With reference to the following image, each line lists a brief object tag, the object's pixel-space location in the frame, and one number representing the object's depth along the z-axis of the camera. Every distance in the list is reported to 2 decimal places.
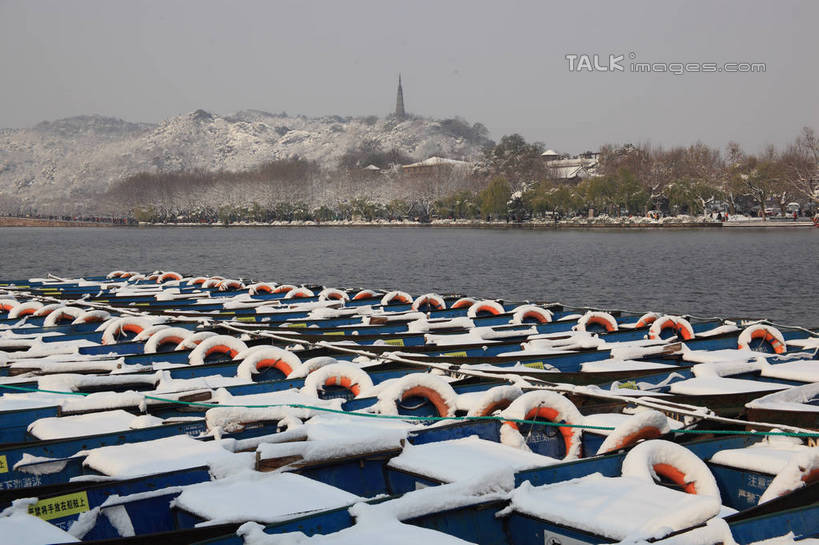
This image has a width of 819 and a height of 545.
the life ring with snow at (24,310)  18.77
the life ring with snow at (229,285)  26.39
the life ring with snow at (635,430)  6.65
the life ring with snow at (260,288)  24.66
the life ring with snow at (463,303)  20.52
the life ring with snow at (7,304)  20.35
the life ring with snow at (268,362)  10.80
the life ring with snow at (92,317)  16.50
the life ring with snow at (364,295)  22.58
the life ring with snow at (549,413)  7.42
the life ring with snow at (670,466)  5.95
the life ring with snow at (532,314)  17.86
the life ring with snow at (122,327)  14.76
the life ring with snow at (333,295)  22.89
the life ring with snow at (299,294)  22.95
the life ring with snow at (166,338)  13.55
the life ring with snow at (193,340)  13.08
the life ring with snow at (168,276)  30.01
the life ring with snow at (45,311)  18.05
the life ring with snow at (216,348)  12.20
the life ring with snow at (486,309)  18.94
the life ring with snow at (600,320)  16.62
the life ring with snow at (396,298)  21.36
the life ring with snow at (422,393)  8.48
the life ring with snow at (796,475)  5.84
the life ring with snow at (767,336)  14.43
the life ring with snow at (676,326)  15.75
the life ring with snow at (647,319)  16.97
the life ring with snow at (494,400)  7.70
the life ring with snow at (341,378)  9.52
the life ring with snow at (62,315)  17.28
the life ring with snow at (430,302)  20.33
